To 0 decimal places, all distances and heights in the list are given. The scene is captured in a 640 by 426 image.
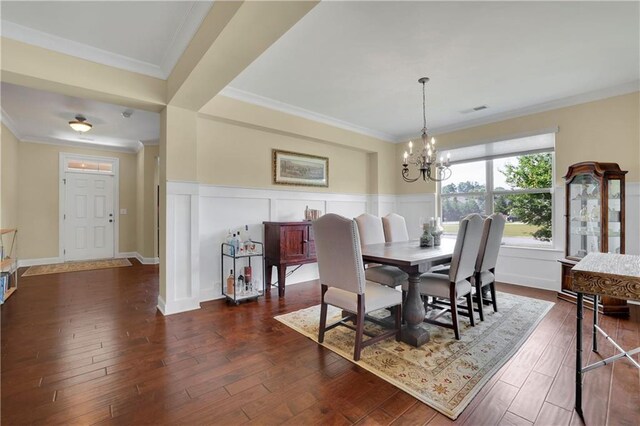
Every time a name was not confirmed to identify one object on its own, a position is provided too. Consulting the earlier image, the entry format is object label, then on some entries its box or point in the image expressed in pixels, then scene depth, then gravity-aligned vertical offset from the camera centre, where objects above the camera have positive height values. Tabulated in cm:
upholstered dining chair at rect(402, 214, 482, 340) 250 -57
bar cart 360 -80
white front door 609 -10
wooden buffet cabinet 385 -45
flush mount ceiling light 449 +139
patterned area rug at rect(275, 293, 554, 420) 181 -109
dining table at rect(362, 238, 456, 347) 233 -45
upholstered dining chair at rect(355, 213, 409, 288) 298 -60
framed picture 440 +71
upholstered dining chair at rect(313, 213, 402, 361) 215 -53
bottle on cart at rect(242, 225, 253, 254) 383 -39
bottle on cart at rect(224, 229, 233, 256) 370 -39
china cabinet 331 -1
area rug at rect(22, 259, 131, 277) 516 -105
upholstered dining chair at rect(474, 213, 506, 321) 291 -38
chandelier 309 +61
